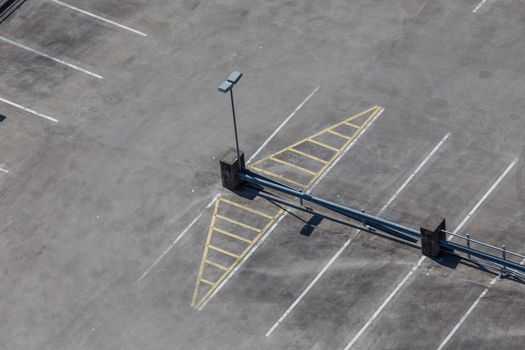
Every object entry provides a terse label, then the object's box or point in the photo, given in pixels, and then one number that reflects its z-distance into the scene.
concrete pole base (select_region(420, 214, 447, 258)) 66.19
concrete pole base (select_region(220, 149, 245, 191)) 70.56
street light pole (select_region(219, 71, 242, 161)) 67.56
